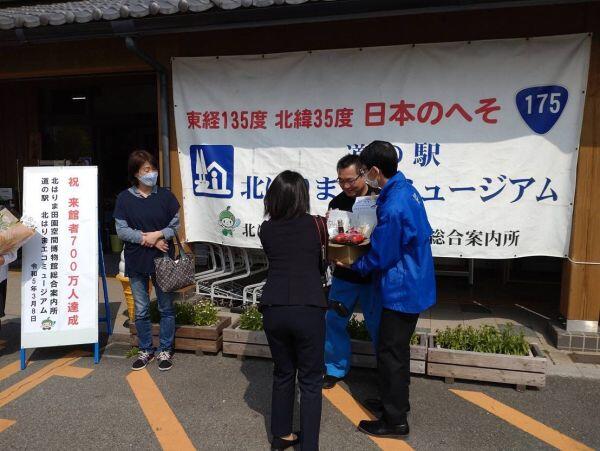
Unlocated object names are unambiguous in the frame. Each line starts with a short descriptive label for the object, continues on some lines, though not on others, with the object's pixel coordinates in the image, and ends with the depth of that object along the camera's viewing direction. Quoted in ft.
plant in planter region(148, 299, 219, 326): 15.51
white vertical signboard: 14.29
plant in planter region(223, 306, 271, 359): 14.52
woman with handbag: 13.50
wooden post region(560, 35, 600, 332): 14.43
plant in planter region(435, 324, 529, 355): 13.07
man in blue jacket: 9.81
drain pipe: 17.92
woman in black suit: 9.01
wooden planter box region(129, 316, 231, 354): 14.90
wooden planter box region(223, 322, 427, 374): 13.33
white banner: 14.83
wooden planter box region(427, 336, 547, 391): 12.52
